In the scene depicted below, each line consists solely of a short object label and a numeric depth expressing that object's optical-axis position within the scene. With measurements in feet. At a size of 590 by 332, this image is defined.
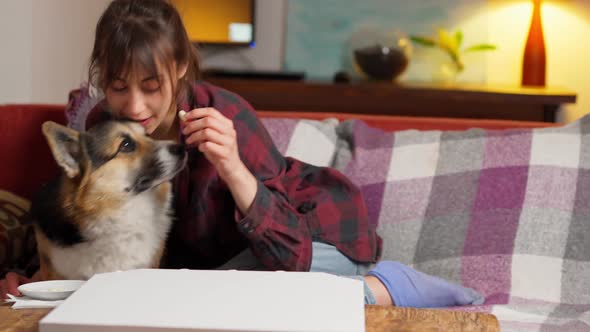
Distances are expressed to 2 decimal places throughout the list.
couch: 5.68
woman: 4.76
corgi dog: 4.53
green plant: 13.28
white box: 2.96
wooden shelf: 11.88
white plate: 3.76
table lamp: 12.69
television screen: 13.52
